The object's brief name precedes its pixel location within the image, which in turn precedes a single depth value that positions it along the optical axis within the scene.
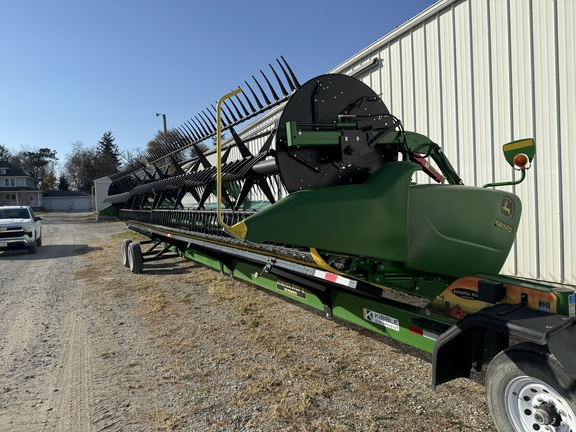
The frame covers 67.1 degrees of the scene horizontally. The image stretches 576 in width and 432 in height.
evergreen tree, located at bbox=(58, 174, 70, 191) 81.12
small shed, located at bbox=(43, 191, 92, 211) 71.44
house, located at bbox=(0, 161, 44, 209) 63.50
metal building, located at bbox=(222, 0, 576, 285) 5.82
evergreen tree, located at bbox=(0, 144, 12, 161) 86.69
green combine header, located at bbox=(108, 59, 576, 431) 2.38
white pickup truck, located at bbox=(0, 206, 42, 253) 14.04
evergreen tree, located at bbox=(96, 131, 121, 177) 76.06
